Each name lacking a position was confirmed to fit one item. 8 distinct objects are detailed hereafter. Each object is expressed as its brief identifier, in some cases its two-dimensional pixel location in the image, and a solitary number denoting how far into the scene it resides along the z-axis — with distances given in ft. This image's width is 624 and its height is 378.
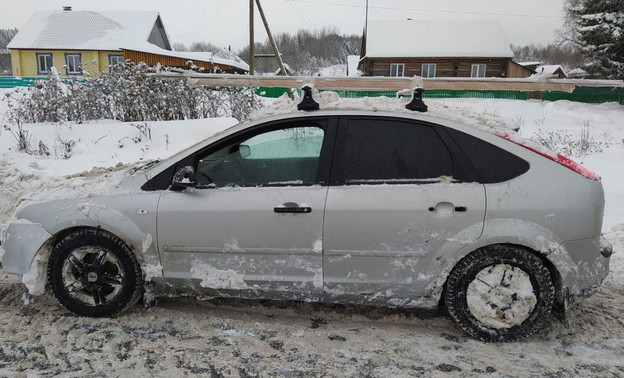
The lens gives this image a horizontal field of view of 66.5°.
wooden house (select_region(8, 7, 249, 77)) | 131.75
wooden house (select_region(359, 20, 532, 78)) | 135.74
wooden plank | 12.96
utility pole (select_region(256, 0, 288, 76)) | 66.44
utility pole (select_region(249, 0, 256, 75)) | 74.13
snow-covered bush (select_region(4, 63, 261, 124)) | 33.40
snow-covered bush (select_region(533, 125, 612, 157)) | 30.99
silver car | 10.92
